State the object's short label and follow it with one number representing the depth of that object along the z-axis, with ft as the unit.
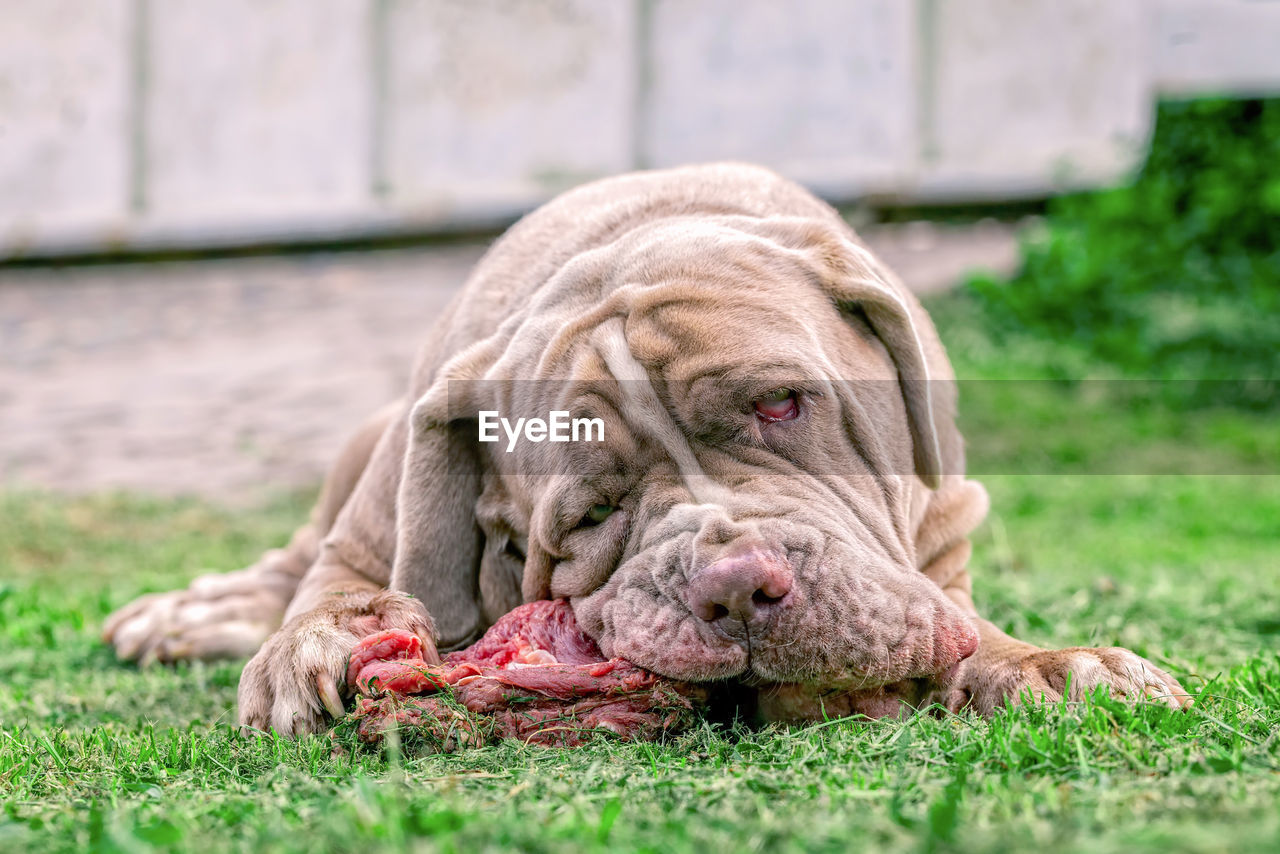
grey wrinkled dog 9.02
